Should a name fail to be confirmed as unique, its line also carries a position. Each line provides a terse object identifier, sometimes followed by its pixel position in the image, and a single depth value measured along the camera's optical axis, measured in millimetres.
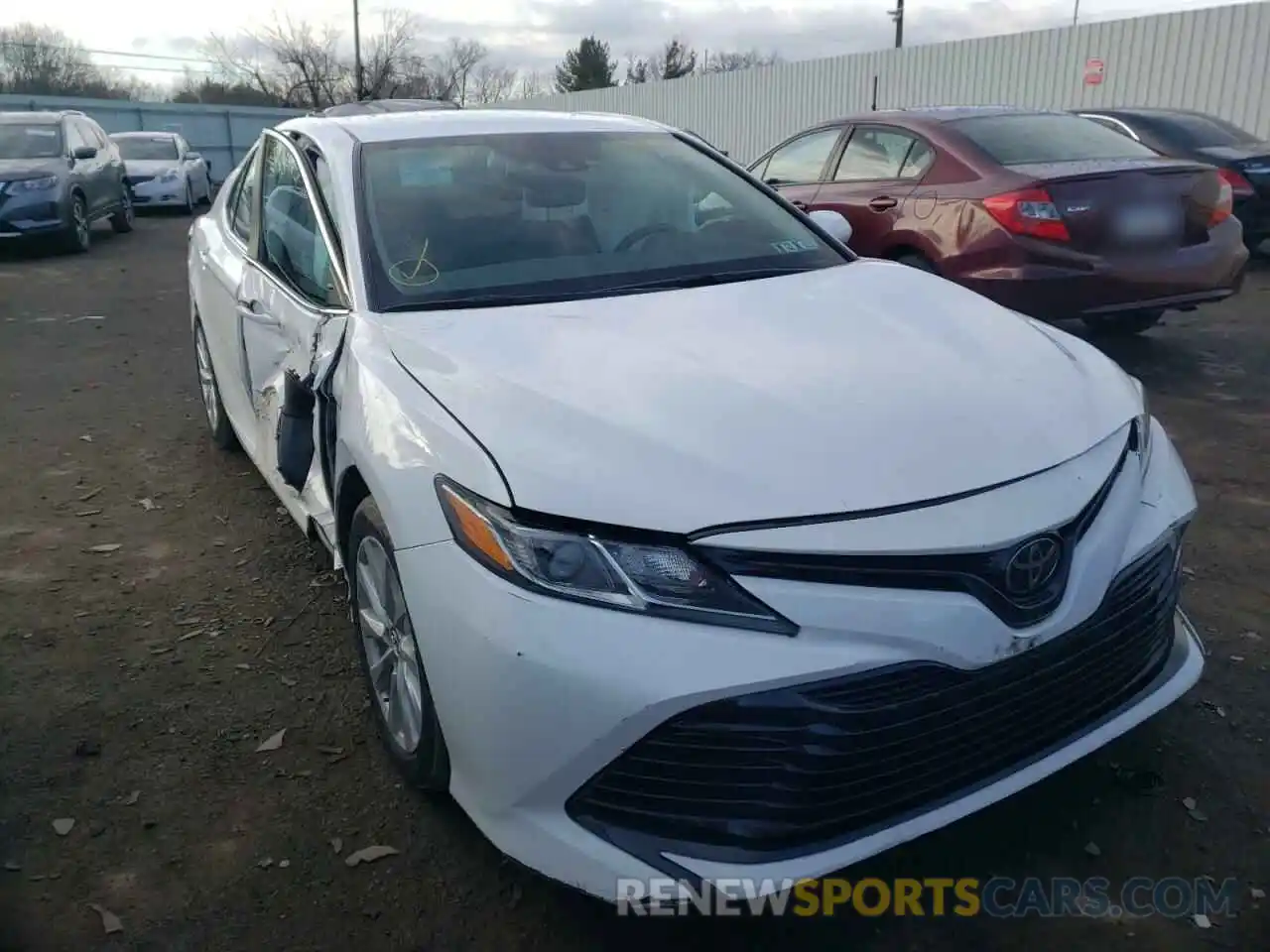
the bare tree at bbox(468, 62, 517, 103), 60969
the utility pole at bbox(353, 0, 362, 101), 45438
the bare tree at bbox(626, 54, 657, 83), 61612
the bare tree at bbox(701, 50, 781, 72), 59250
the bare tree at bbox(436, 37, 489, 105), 57694
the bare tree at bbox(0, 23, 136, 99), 52906
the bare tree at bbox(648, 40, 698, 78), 60969
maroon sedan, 5512
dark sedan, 9086
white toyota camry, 1872
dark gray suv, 12375
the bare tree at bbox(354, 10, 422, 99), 49000
